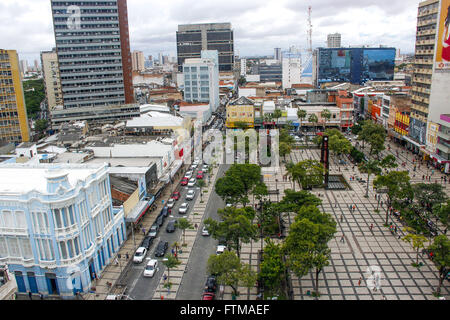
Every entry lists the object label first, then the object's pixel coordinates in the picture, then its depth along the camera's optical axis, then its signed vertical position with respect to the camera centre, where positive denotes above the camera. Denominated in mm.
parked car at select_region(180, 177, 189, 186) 62222 -17628
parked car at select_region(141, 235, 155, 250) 41375 -18272
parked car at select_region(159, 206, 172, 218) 49847 -18082
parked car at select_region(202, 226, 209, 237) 44309 -18451
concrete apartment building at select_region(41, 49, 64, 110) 126688 -1459
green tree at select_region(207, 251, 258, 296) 29719 -15648
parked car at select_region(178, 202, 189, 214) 50938 -18067
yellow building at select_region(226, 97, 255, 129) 103688 -11434
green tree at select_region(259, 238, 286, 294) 30125 -15595
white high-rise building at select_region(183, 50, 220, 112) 119625 -2997
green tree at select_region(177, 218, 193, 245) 40188 -15756
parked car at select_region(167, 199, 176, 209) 52803 -18050
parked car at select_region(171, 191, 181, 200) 55769 -17845
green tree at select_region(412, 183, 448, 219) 45969 -15791
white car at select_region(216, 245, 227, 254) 39594 -18231
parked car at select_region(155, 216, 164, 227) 47219 -18215
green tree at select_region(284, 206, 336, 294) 30844 -14634
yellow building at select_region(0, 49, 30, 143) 76312 -5056
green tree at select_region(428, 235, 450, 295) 30656 -15184
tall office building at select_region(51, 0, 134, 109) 100694 +6514
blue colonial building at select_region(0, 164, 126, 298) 31219 -12901
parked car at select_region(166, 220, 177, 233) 45459 -18214
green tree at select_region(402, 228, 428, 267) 34950 -16069
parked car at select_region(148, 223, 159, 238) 44050 -18208
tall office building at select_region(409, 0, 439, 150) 68125 -634
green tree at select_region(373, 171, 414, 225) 45562 -14235
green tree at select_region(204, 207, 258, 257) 34969 -14552
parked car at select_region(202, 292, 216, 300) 32116 -18696
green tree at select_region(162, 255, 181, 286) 33188 -16260
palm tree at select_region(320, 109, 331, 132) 98394 -11831
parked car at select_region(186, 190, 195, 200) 55559 -17814
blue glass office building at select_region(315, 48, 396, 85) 160250 +880
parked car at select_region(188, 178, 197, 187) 61388 -17708
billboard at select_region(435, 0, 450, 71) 62162 +3990
